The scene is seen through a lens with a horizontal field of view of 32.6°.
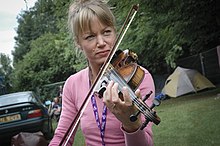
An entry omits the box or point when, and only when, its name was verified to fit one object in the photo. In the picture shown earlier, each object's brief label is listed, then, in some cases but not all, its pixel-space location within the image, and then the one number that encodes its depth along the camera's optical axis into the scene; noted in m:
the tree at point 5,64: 60.49
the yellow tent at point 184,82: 15.06
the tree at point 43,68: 25.28
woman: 1.66
